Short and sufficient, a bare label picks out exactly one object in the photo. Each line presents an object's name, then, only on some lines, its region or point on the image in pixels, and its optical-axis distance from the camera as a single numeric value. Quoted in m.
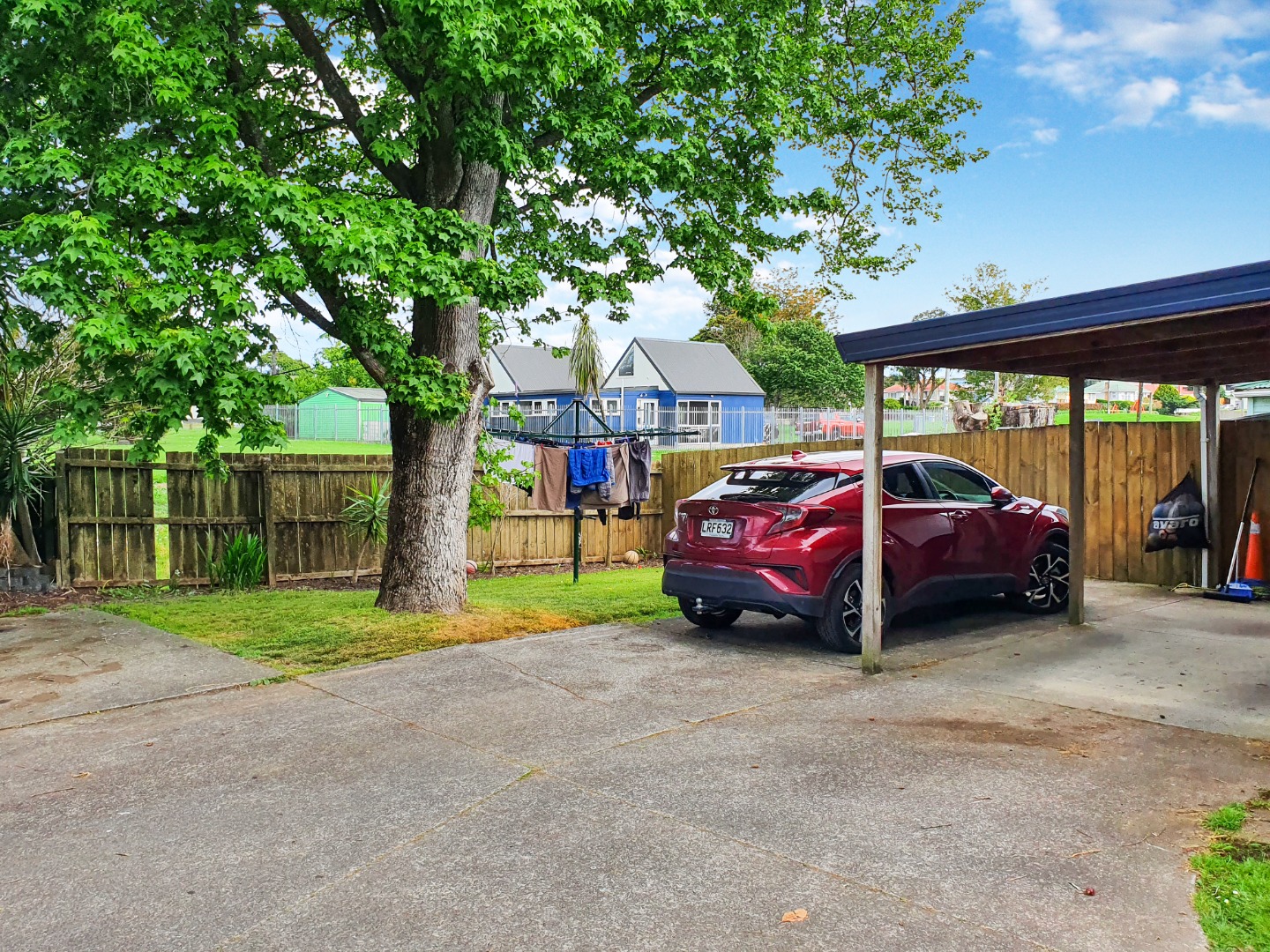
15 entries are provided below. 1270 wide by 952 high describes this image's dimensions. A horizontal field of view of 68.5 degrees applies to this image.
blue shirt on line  11.48
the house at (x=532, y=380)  49.38
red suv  7.37
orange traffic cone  10.12
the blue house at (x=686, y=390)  45.22
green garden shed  51.01
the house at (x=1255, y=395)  19.48
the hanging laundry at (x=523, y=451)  14.71
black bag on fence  10.27
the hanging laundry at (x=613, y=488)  11.66
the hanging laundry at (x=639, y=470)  11.83
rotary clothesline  11.54
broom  9.97
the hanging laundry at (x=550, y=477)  11.70
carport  5.25
